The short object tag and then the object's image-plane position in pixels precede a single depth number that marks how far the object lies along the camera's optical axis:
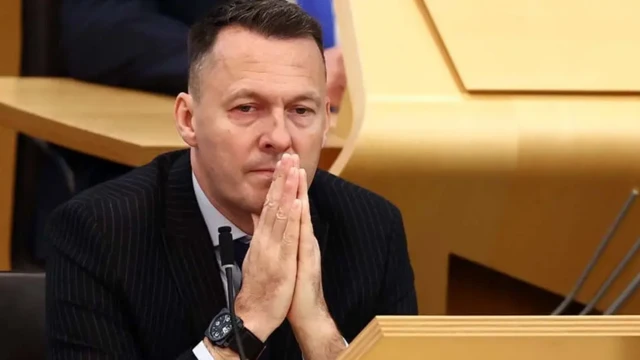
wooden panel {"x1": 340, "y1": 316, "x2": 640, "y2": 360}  5.85
